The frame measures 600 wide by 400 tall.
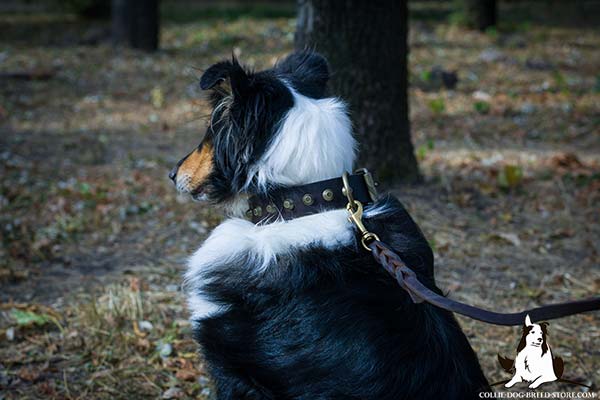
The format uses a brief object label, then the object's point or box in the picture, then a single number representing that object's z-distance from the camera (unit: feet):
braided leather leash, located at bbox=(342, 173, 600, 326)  6.01
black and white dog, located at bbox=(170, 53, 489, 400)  7.04
